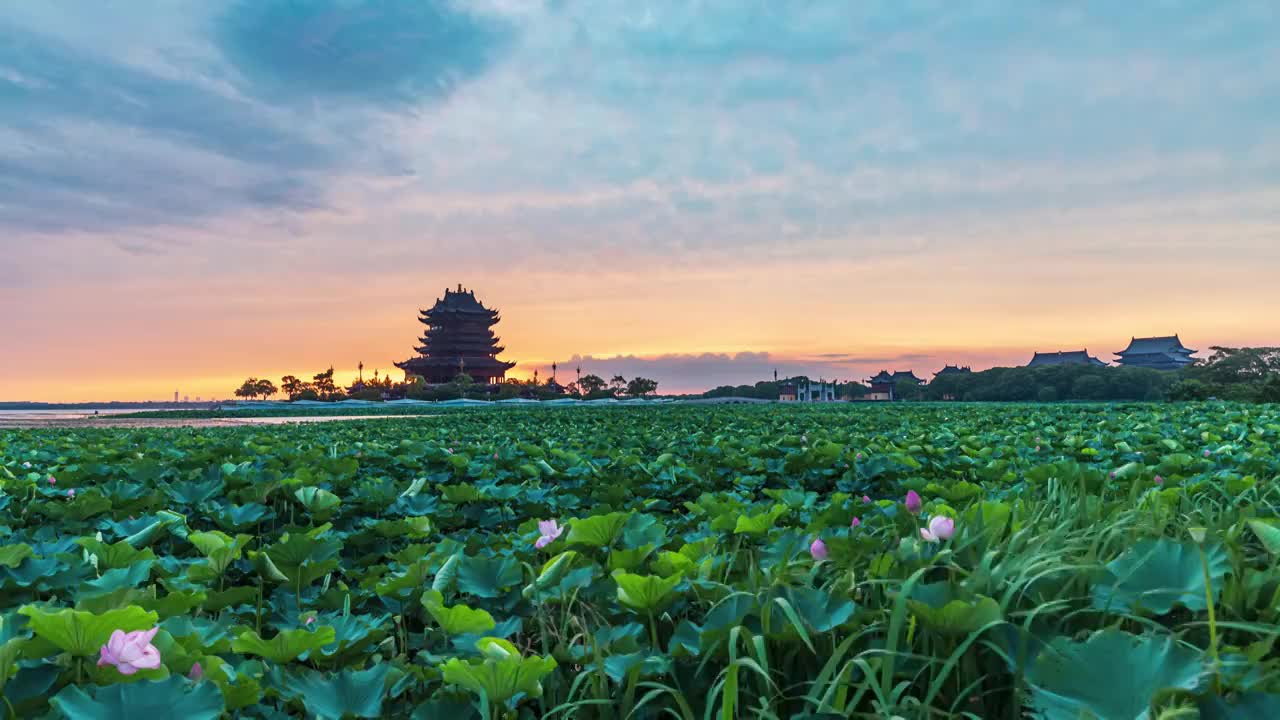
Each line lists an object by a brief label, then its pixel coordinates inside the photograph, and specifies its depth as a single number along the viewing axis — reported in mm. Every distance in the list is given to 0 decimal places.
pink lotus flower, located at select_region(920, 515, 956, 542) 1901
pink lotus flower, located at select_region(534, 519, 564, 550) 2247
